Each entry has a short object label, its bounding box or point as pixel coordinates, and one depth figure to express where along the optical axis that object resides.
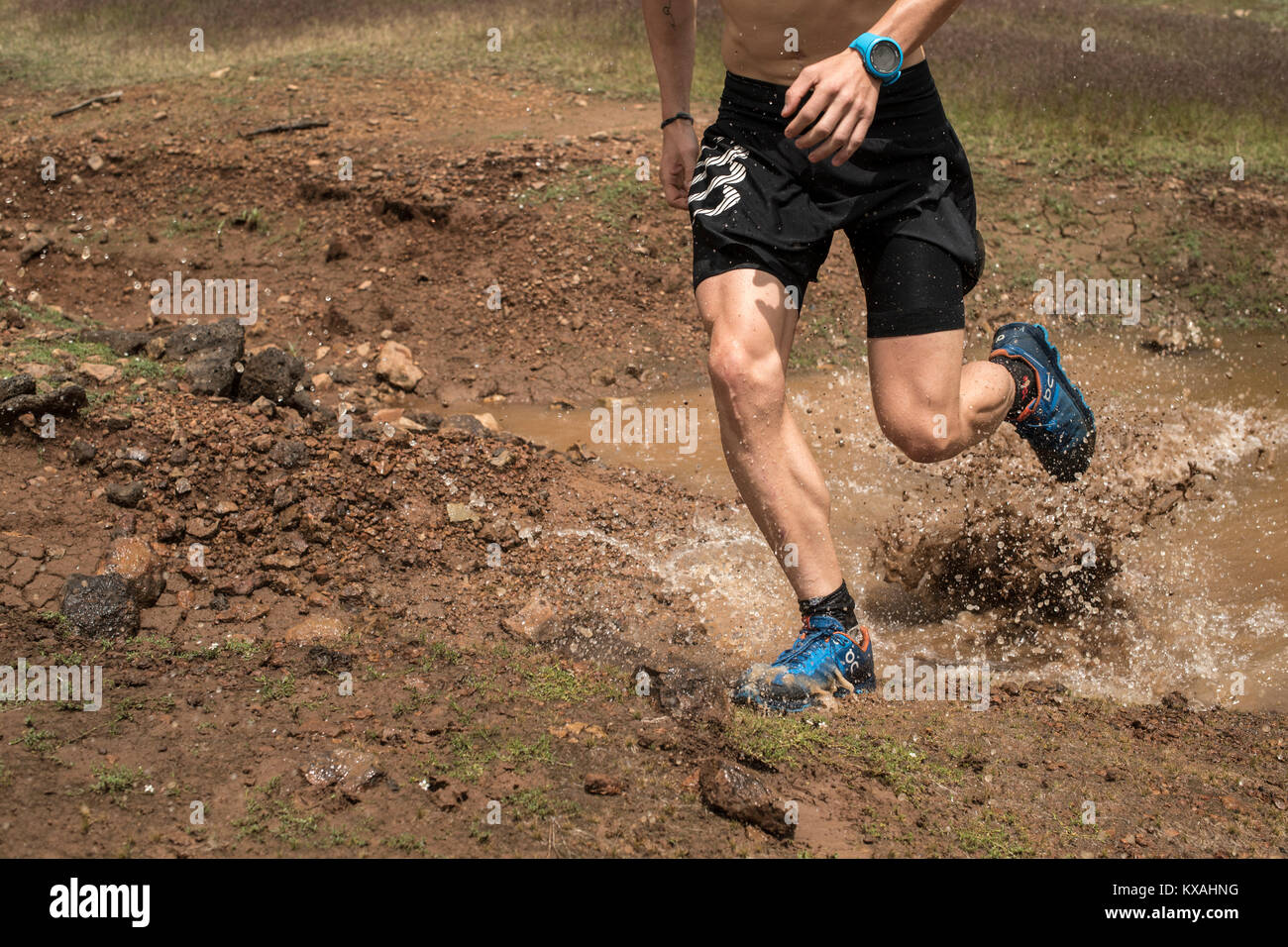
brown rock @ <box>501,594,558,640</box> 3.32
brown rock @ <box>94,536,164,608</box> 3.17
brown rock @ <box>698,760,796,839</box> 2.30
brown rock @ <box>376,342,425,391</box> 5.59
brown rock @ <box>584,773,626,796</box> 2.38
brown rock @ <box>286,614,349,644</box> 3.18
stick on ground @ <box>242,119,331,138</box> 7.96
